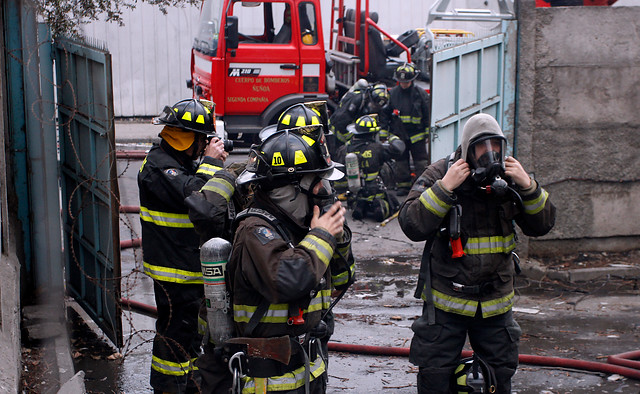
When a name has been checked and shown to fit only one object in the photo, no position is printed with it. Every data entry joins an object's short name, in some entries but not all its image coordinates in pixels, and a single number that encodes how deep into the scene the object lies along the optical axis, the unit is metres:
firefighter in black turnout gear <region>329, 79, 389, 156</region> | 11.04
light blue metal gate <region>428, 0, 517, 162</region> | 7.18
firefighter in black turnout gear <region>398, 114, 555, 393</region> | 4.13
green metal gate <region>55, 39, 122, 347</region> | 5.22
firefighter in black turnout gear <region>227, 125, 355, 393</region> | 3.24
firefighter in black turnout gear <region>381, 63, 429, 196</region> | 11.34
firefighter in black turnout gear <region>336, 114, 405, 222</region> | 9.99
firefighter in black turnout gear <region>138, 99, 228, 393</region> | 4.68
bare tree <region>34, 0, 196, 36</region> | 6.47
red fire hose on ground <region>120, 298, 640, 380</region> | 5.31
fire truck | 11.77
